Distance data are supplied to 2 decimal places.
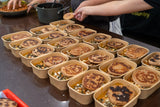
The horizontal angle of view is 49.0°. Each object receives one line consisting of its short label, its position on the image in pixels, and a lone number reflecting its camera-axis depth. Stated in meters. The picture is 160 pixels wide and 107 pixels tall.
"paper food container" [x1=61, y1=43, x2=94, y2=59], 1.90
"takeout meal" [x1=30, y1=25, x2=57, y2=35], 2.34
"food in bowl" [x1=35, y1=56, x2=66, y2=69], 1.65
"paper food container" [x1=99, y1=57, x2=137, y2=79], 1.60
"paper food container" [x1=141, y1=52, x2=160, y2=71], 1.63
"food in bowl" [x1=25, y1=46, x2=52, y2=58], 1.81
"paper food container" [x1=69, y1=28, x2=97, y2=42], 2.23
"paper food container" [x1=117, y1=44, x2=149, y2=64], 1.70
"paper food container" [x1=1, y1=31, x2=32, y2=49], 2.03
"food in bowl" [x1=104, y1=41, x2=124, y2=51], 1.94
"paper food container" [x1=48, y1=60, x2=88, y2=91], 1.41
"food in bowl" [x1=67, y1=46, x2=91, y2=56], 1.82
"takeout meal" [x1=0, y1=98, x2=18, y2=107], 1.09
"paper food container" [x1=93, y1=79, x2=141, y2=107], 1.20
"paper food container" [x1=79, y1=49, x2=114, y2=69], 1.73
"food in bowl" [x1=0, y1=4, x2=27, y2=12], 2.93
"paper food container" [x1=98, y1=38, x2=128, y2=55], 2.00
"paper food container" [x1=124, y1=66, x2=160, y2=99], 1.30
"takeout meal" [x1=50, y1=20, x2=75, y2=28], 2.56
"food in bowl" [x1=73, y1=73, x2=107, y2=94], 1.37
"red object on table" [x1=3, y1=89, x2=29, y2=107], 1.12
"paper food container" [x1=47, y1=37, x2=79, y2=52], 2.06
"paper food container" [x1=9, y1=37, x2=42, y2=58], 1.86
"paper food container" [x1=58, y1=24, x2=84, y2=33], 2.36
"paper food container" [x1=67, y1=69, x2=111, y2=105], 1.27
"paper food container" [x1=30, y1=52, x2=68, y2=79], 1.55
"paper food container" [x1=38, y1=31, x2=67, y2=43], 2.20
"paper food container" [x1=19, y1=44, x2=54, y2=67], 1.72
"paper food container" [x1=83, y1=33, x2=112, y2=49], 2.13
